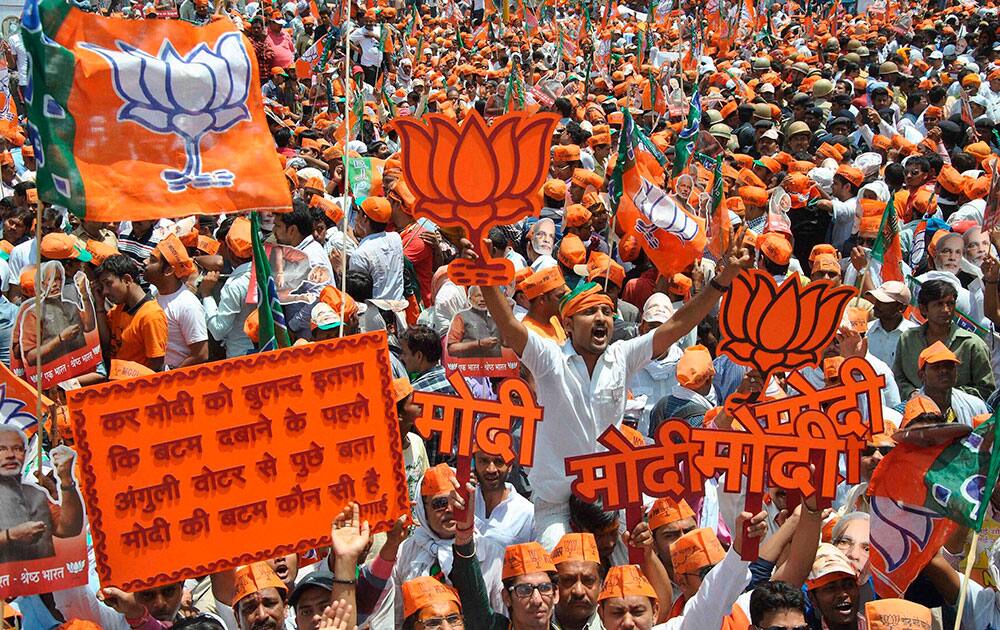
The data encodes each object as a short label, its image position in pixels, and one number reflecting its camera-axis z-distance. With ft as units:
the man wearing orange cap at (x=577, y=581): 15.43
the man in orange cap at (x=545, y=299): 19.71
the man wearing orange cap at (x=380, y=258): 25.72
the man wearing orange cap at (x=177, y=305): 23.16
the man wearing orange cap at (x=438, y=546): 16.10
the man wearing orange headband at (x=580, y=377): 16.80
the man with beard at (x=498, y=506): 17.28
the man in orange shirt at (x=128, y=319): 22.41
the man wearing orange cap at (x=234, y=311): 23.57
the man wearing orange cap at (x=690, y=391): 20.36
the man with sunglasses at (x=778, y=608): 13.64
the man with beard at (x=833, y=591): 14.76
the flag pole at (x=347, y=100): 15.12
